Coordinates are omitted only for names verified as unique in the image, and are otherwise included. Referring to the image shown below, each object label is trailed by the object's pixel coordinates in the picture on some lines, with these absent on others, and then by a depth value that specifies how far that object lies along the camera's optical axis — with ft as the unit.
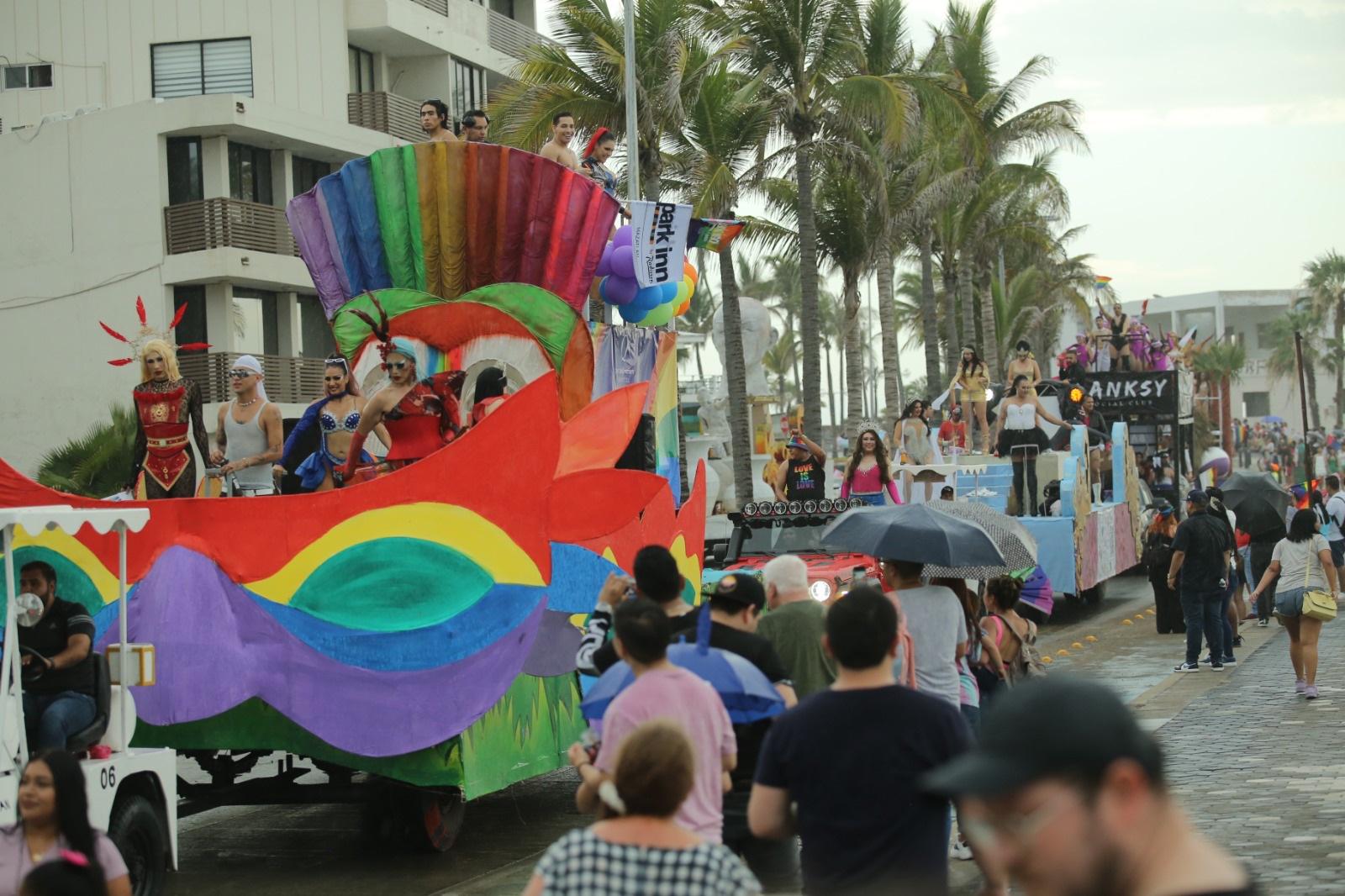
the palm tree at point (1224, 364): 288.55
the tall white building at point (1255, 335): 375.66
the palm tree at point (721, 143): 102.89
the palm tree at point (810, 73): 100.42
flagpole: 90.89
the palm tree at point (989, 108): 144.25
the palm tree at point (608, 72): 98.22
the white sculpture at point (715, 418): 140.77
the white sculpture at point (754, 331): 122.52
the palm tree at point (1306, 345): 343.59
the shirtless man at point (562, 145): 45.93
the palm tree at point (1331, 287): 342.03
